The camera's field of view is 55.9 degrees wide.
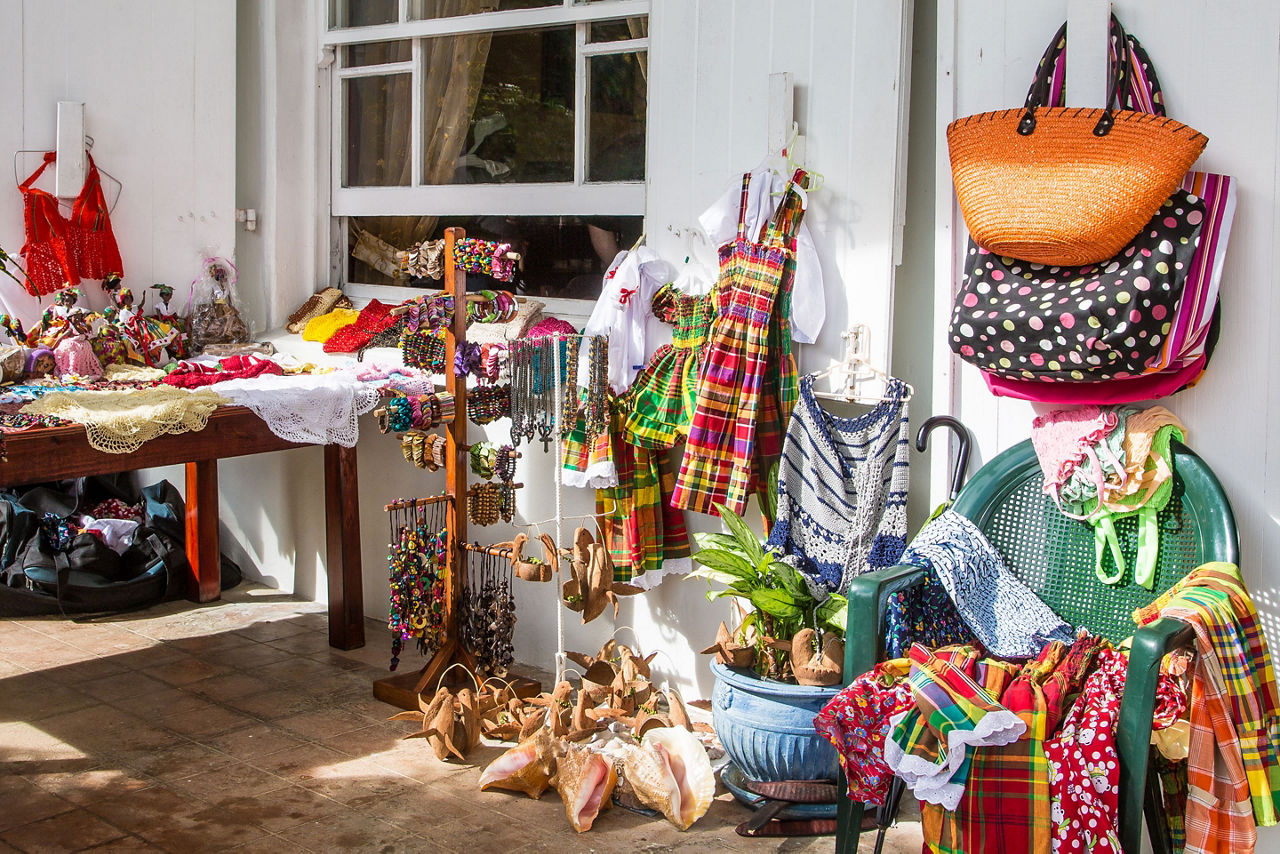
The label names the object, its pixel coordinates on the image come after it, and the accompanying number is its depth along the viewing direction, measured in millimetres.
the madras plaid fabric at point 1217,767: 2254
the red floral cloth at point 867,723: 2414
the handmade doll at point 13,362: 4074
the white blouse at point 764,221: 3453
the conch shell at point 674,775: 3113
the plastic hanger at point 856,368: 3432
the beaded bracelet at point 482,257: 3832
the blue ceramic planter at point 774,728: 3053
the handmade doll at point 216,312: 4984
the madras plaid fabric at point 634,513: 3865
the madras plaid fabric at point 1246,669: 2262
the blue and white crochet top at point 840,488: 3195
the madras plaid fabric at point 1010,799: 2264
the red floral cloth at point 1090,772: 2209
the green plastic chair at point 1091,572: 2213
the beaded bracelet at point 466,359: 3834
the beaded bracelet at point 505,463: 3844
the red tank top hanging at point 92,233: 4656
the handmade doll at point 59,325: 4367
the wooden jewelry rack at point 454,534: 3869
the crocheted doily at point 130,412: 3480
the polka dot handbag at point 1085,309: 2590
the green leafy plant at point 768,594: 3123
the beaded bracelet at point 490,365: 3891
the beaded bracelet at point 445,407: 3887
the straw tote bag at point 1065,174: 2578
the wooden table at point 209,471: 3361
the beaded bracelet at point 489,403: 3891
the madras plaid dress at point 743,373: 3459
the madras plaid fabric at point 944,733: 2256
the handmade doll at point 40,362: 4211
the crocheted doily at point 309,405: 3889
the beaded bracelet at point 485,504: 3865
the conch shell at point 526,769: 3246
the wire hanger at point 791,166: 3502
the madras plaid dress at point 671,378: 3680
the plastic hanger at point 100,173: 4590
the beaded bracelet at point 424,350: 3912
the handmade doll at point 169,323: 4801
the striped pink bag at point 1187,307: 2604
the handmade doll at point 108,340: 4500
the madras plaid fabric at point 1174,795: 2393
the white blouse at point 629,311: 3803
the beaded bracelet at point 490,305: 3873
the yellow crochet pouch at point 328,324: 5012
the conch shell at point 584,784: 3100
